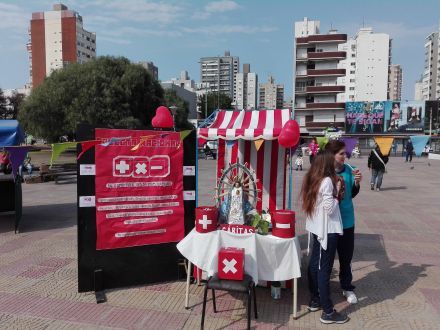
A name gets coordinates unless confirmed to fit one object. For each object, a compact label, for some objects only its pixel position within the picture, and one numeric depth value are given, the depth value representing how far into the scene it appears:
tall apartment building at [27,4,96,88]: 103.50
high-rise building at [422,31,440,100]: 113.69
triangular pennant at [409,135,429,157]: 7.31
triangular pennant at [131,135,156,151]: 4.59
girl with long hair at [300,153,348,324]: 3.72
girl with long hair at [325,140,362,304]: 3.96
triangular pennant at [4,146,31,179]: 7.07
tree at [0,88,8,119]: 64.94
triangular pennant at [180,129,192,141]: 4.83
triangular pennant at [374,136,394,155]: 6.34
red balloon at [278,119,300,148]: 4.26
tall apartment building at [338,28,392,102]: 95.06
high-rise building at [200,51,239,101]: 157.91
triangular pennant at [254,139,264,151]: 4.61
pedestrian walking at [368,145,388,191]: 13.21
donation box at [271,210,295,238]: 4.02
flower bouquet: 4.26
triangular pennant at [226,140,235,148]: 4.92
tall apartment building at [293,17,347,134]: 64.38
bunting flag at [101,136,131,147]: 4.49
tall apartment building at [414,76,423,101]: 161.35
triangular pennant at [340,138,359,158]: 5.50
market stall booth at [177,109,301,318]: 4.04
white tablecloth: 4.00
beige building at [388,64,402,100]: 152.34
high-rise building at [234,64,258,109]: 158.62
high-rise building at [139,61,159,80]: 110.06
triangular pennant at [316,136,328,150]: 5.47
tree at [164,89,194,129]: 53.91
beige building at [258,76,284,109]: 173.38
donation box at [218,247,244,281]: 3.74
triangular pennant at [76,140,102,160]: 4.40
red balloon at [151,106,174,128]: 4.85
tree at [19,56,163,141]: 32.56
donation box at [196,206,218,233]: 4.25
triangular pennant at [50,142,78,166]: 4.42
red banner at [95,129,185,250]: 4.55
